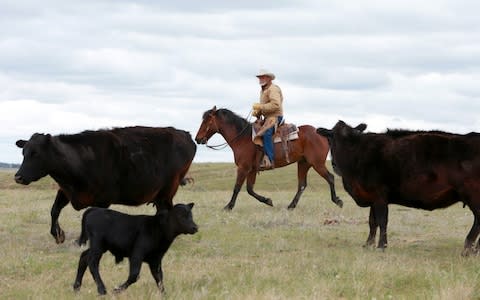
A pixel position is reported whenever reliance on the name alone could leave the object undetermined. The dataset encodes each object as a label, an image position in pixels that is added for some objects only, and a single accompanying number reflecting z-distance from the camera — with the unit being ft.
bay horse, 64.64
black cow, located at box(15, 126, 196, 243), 38.73
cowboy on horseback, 61.41
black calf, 27.43
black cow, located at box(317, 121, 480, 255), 38.22
